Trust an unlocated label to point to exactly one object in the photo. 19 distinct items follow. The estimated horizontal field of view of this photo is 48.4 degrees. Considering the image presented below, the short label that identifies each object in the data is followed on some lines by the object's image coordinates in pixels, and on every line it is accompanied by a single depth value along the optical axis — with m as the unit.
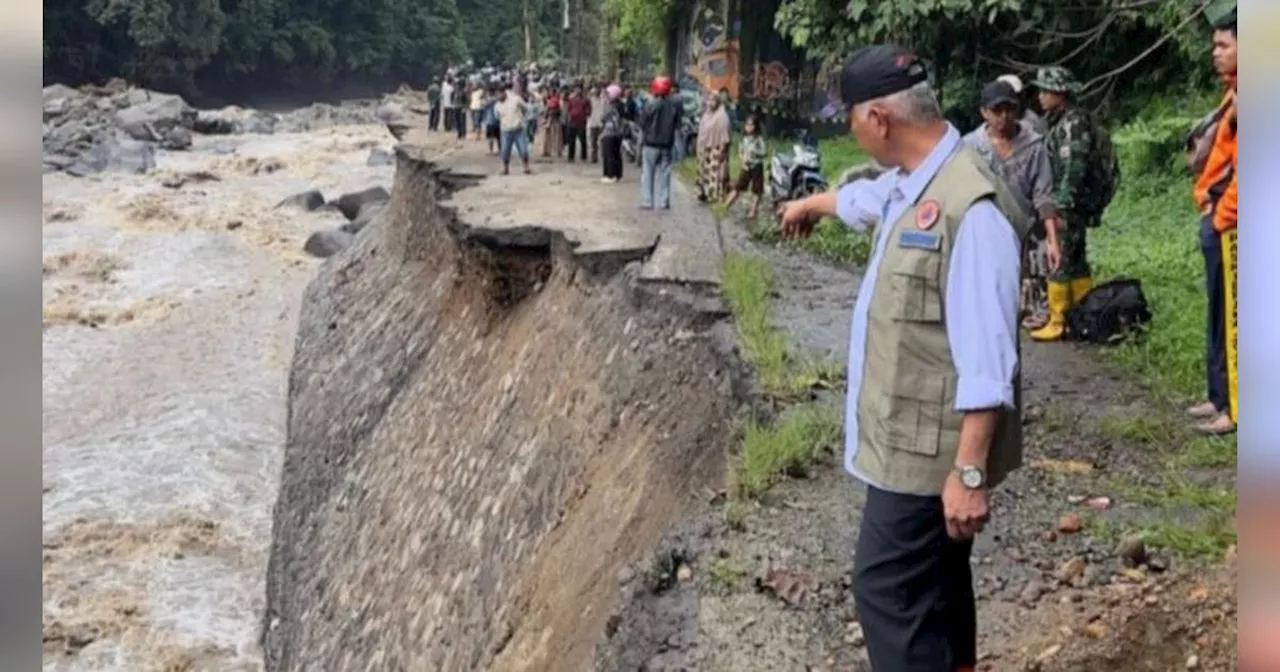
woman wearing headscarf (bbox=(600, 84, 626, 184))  17.31
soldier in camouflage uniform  7.55
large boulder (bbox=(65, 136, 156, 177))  33.88
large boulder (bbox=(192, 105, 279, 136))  43.72
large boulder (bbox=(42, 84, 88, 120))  41.22
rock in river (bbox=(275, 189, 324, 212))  27.75
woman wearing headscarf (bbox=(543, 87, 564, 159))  21.44
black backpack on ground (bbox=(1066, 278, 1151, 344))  8.04
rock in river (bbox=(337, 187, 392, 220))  26.14
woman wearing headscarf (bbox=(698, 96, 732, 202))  14.24
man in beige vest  3.10
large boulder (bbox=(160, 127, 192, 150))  39.16
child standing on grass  14.16
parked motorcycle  14.35
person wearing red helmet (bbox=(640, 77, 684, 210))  13.85
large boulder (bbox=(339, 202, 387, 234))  23.80
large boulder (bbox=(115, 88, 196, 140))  40.00
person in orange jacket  5.61
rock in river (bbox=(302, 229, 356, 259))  23.56
